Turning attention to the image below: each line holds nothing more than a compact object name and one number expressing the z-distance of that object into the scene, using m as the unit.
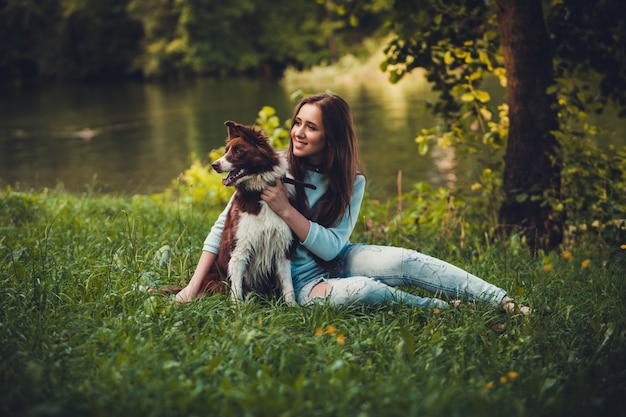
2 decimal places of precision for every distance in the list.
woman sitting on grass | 3.63
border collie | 3.45
